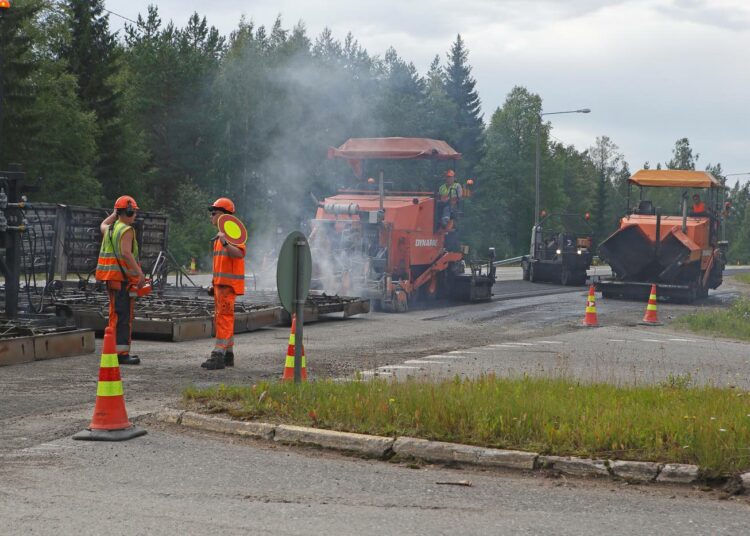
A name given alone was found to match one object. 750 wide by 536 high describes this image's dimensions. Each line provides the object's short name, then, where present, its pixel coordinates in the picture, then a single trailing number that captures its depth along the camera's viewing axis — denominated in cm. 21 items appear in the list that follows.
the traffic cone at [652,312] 2014
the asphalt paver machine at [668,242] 2595
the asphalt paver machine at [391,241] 2119
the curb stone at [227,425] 812
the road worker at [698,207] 2715
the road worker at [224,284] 1152
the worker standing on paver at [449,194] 2294
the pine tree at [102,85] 5094
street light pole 4547
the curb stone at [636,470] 688
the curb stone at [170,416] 866
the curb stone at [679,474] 680
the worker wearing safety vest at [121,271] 1172
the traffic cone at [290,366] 990
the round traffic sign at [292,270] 931
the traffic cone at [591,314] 1948
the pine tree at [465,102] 7344
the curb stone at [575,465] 701
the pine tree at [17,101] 4412
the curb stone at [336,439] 760
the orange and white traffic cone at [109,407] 793
